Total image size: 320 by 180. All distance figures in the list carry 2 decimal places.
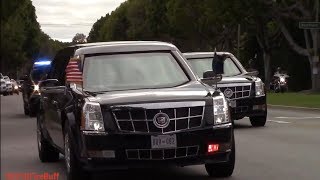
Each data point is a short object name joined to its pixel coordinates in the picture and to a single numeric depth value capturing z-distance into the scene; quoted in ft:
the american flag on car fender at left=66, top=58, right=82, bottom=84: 47.87
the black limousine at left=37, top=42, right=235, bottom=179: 41.26
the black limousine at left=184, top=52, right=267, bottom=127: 95.20
